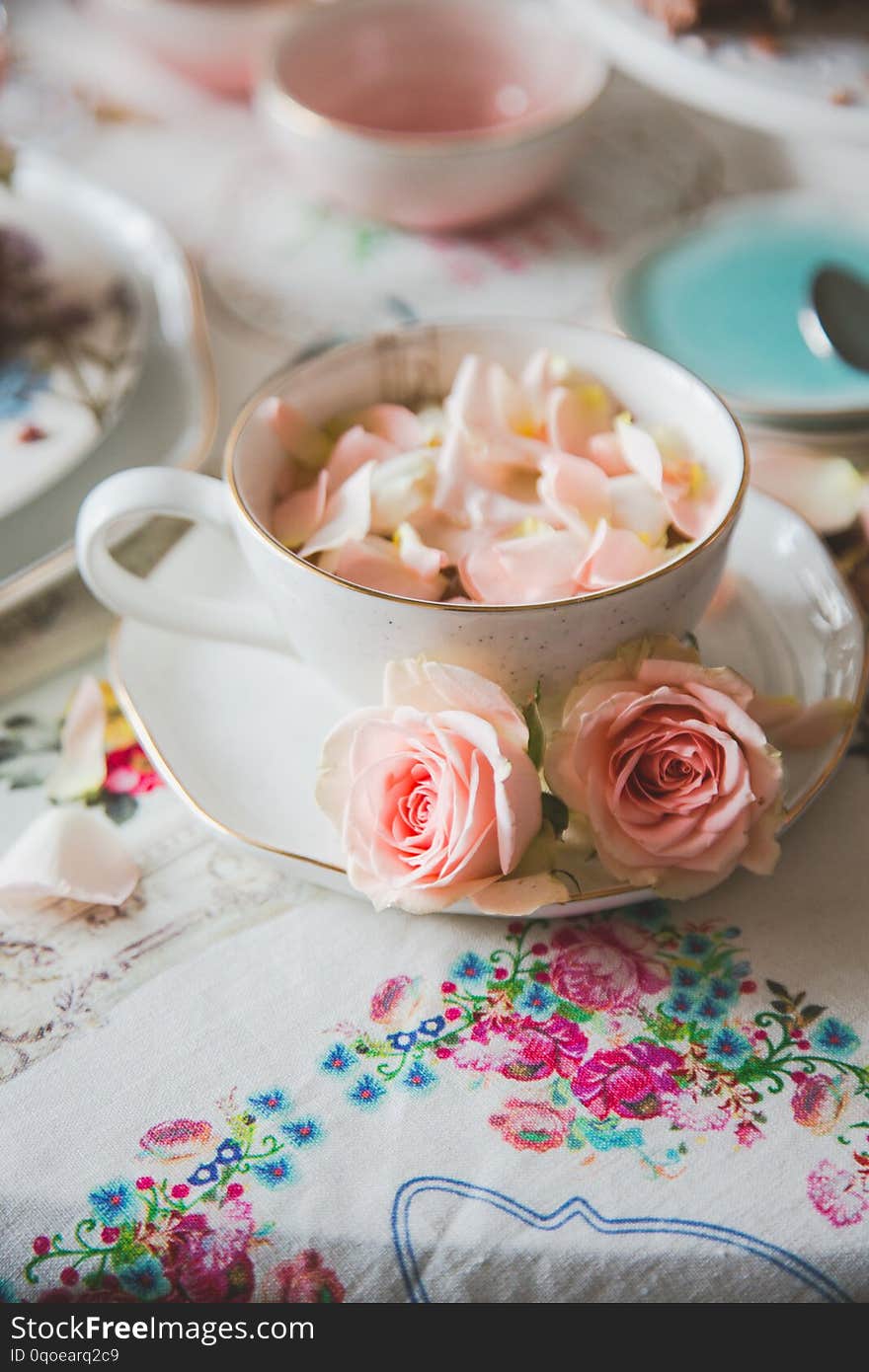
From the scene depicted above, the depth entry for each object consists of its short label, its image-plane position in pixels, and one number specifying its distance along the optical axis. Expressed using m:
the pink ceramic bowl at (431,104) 0.64
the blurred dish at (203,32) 0.75
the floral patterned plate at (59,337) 0.55
